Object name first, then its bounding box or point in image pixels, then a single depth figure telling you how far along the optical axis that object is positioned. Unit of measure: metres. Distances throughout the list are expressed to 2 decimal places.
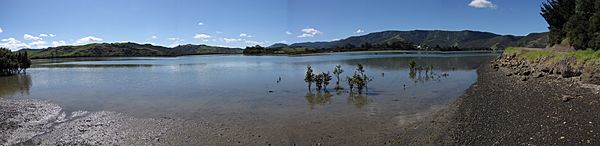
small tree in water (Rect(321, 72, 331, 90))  26.83
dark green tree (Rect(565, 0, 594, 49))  37.06
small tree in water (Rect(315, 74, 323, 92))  26.58
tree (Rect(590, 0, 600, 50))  32.81
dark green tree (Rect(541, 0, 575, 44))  49.41
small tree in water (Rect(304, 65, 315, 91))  26.58
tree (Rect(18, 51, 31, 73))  57.16
